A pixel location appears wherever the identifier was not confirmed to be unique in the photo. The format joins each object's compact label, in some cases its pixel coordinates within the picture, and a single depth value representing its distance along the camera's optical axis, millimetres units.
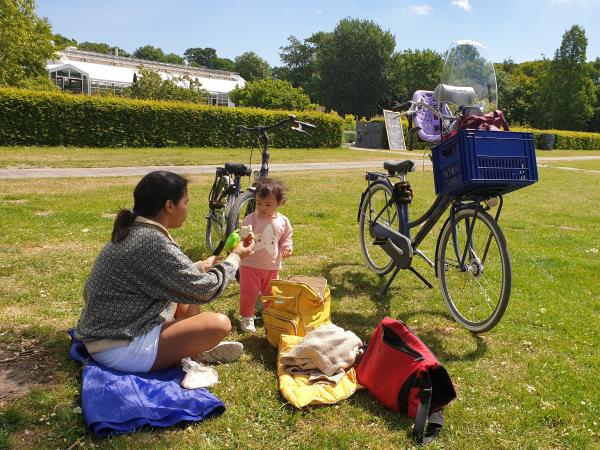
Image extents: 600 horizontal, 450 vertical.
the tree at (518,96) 57562
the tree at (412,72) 62156
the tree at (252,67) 103250
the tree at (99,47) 106188
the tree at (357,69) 65750
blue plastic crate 3527
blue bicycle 3576
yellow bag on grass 3664
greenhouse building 43166
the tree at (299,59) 89000
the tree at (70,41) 83338
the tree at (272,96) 37703
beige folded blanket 3201
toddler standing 4086
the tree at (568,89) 55062
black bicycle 5059
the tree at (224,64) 127112
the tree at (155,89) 26812
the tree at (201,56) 139000
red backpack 2738
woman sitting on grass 2844
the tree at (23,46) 26219
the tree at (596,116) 57250
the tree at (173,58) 125550
